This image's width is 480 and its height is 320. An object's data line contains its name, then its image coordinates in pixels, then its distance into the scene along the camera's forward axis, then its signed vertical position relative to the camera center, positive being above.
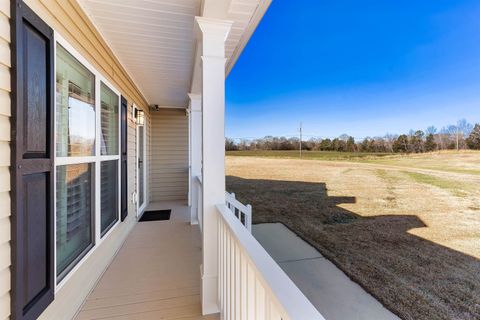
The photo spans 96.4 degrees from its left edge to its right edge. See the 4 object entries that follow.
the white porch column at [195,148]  3.90 +0.13
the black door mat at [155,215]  4.40 -1.30
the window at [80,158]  1.65 -0.03
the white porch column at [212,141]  1.74 +0.11
